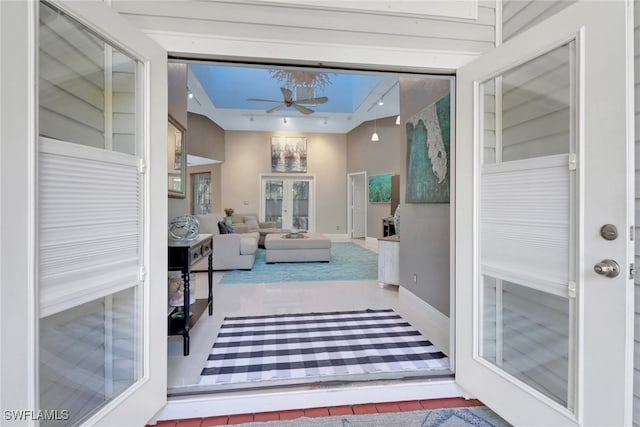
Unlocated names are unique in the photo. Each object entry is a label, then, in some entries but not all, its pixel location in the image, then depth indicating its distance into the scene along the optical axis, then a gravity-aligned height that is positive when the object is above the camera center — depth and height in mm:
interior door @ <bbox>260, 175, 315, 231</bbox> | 9352 +308
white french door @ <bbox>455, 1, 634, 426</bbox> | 1073 -41
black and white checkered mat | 1961 -1083
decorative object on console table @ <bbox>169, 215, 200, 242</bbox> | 2203 -147
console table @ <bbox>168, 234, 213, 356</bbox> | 2109 -416
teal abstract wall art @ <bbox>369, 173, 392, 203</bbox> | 8211 +661
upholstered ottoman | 5574 -750
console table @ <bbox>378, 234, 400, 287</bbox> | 3824 -658
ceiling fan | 5070 +2032
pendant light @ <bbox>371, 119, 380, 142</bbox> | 8261 +2397
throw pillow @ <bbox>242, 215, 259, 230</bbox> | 7678 -294
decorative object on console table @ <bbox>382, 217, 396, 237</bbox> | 7273 -378
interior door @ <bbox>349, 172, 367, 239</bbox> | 9164 +225
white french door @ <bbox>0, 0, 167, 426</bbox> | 940 -24
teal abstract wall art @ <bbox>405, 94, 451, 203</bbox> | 2492 +558
